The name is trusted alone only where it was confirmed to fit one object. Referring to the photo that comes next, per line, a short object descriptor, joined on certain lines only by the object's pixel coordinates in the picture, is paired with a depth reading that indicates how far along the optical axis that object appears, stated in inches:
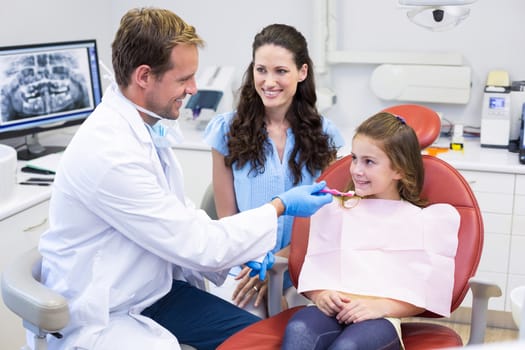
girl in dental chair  69.3
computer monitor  110.5
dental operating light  75.2
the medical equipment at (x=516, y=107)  113.9
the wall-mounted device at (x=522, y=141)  107.3
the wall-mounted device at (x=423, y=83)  121.4
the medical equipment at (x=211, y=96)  127.0
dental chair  69.4
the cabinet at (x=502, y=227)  107.9
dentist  61.9
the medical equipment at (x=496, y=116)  113.8
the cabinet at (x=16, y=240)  93.4
